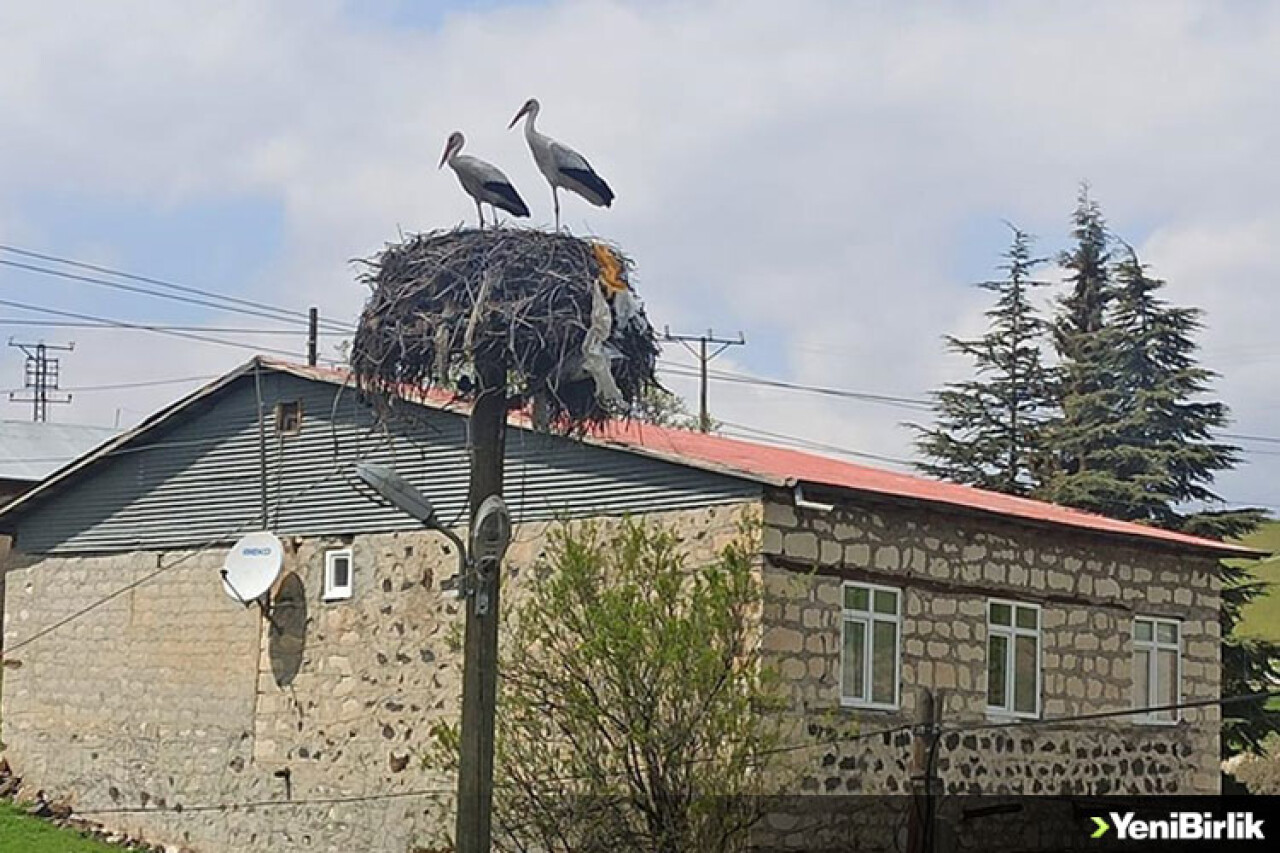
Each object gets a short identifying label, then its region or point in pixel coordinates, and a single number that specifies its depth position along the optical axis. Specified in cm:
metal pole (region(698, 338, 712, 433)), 4581
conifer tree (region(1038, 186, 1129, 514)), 3394
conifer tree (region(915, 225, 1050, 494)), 3688
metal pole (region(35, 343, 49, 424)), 6350
